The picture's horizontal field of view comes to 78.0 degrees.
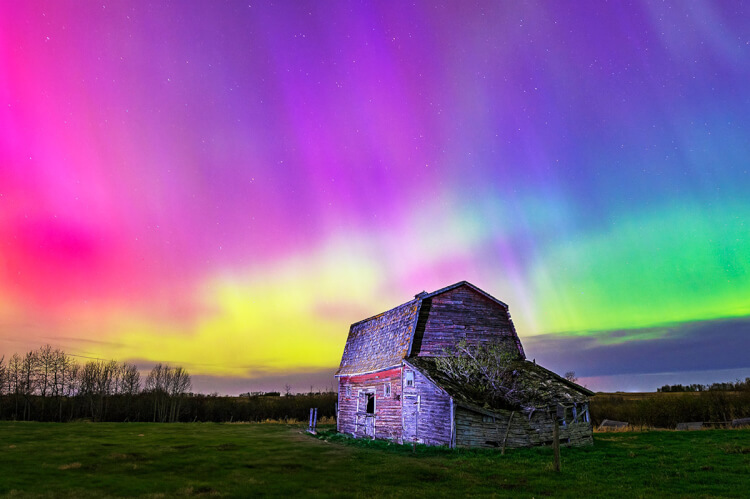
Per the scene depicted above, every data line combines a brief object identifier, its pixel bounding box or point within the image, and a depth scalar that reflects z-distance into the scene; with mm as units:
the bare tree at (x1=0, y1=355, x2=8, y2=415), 75375
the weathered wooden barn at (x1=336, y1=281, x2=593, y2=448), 25031
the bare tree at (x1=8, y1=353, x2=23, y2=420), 75188
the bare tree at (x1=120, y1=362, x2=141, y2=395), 86894
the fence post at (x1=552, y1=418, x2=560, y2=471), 18016
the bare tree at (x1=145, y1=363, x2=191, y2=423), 78250
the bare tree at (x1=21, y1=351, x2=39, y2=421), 71531
